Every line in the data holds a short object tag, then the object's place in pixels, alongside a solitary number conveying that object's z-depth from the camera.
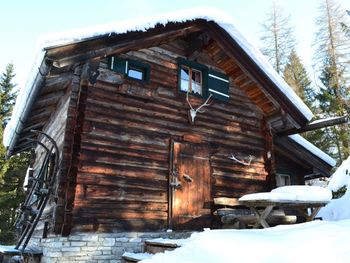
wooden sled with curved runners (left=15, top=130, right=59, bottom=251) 7.27
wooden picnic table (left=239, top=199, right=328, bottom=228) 6.52
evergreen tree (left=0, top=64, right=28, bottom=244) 19.88
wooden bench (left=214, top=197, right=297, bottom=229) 7.84
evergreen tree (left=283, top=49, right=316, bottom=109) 25.32
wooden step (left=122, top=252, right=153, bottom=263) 6.07
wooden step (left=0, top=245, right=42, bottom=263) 6.89
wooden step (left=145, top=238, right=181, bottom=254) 5.59
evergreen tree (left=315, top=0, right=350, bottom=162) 21.47
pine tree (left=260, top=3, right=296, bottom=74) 27.08
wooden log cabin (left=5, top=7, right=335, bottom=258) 7.03
